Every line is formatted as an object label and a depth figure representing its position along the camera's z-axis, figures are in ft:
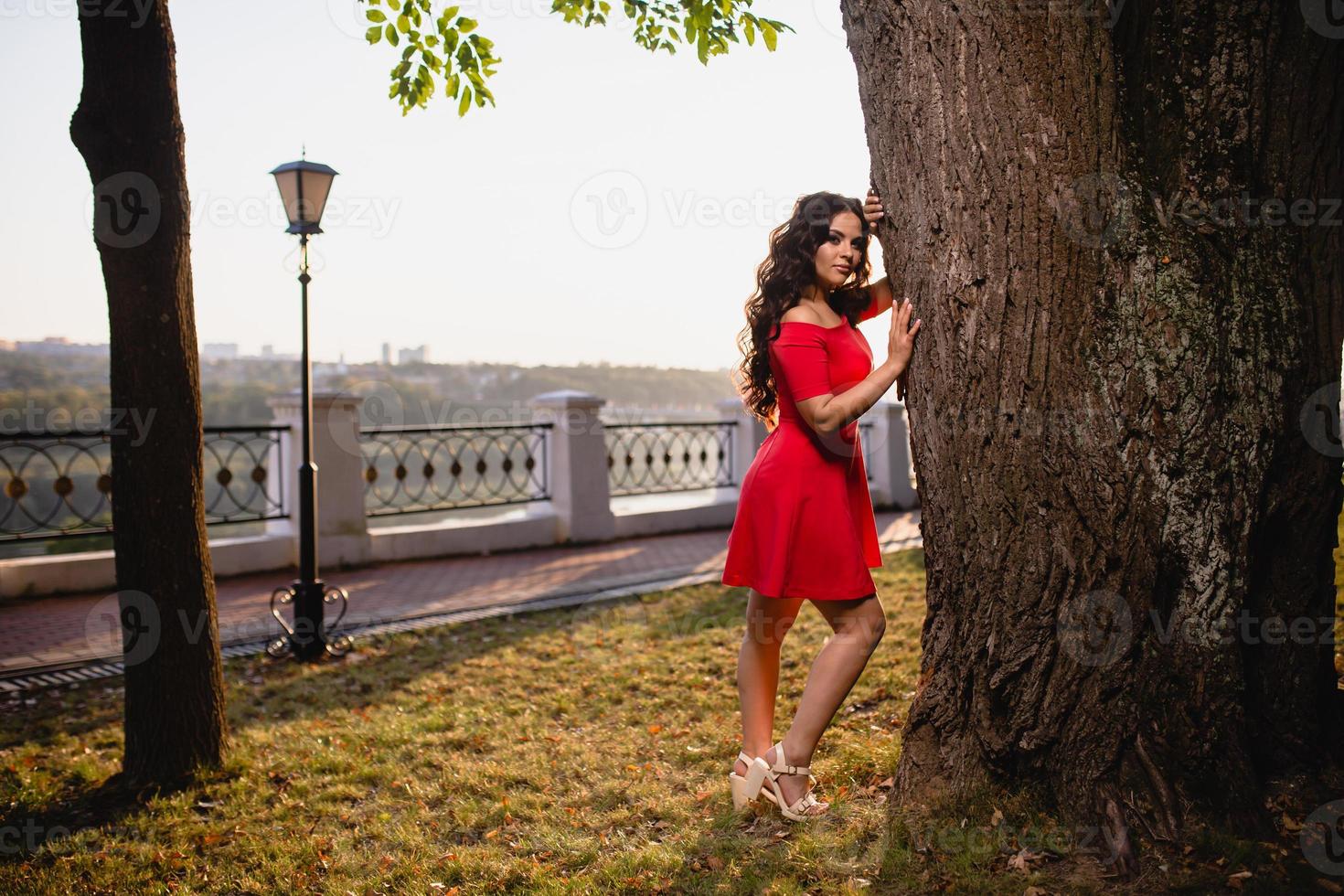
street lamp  21.11
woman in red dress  10.12
